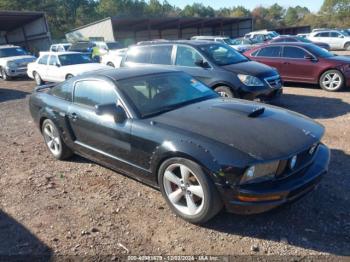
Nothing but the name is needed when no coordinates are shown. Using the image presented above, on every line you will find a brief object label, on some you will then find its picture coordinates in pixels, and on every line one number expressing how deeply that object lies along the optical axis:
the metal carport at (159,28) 33.66
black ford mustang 3.02
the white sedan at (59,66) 11.80
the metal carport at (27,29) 25.57
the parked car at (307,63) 9.66
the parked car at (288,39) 21.24
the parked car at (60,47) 23.92
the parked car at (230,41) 23.08
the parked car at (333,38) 26.34
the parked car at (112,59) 15.46
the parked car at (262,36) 29.33
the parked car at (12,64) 16.28
